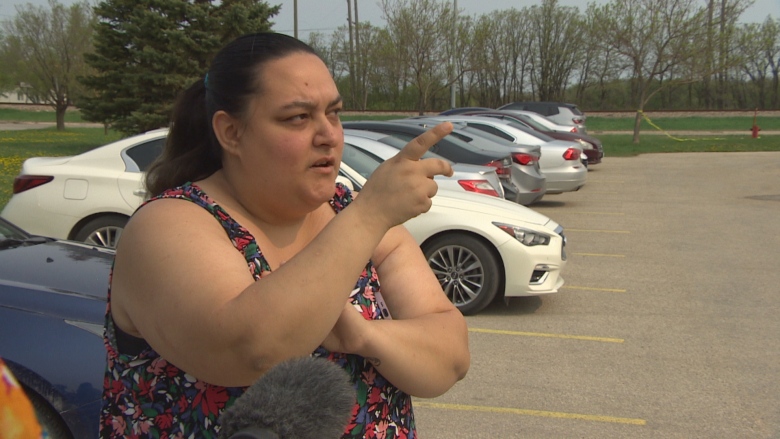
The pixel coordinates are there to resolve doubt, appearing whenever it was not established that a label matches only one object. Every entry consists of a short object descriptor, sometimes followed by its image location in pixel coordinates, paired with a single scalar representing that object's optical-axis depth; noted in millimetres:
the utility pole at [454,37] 37312
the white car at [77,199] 7652
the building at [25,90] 54156
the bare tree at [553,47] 62750
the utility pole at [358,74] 51212
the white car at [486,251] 6953
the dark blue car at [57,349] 3182
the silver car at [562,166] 15492
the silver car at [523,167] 12922
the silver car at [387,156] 8758
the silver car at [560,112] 29728
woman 1317
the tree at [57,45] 40781
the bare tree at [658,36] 33125
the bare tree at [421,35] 38500
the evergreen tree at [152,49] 25609
